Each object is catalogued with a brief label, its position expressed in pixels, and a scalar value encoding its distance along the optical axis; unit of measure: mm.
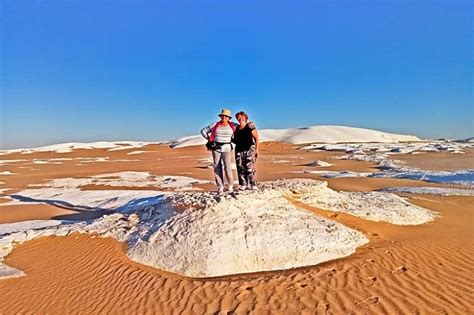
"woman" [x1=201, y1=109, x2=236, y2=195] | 9062
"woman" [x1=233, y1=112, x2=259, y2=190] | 9281
